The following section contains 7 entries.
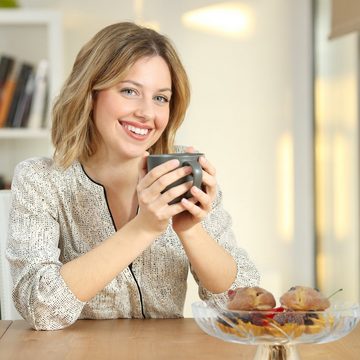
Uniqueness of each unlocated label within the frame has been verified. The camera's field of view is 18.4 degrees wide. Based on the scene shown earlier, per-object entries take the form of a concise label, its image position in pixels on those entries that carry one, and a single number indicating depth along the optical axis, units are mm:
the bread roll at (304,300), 1331
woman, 1807
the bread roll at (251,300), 1332
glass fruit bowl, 1311
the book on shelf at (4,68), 3409
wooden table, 1528
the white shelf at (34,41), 3372
